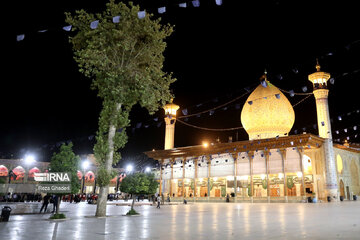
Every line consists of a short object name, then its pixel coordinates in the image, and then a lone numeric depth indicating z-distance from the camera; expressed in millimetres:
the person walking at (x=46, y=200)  17672
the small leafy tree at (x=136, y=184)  17906
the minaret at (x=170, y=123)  47062
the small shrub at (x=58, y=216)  13667
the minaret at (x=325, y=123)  33000
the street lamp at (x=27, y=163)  58050
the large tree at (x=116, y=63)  15422
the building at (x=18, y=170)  56309
